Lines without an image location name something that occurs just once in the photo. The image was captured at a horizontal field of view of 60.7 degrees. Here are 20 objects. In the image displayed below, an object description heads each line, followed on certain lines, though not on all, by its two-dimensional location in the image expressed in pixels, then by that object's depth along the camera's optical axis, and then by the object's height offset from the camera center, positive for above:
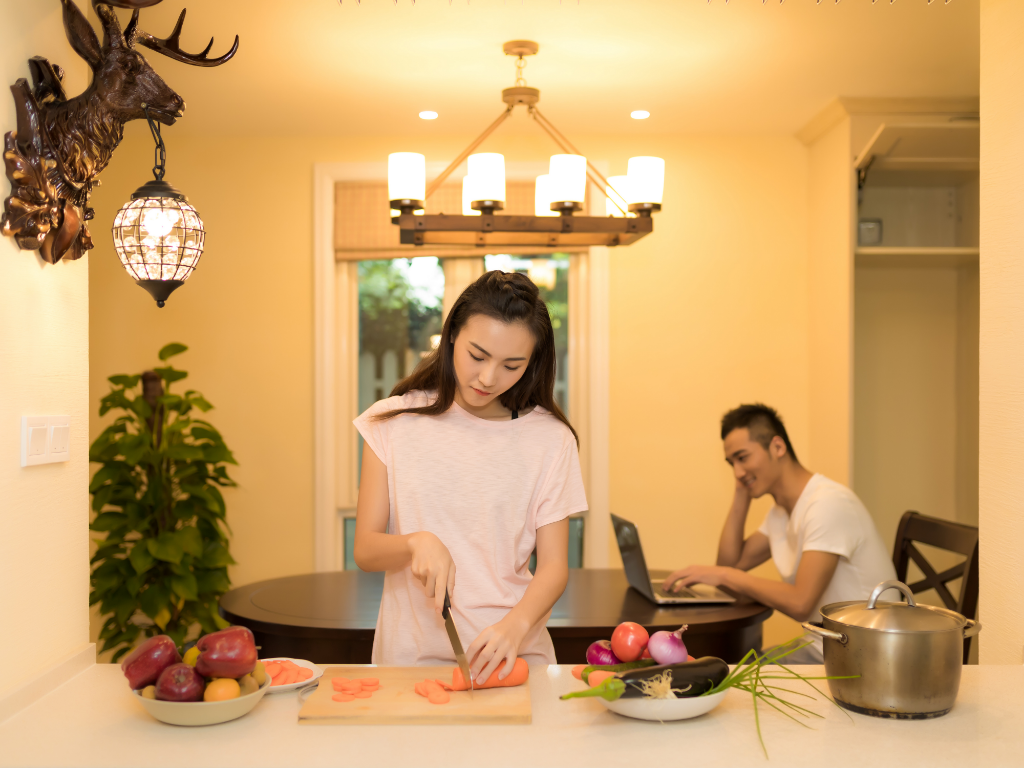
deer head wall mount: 1.43 +0.44
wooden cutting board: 1.30 -0.50
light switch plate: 1.46 -0.10
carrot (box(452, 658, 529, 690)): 1.40 -0.48
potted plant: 3.30 -0.53
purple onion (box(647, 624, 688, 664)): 1.37 -0.42
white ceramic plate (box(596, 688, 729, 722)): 1.29 -0.48
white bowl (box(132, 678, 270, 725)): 1.26 -0.48
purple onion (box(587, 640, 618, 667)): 1.42 -0.45
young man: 2.53 -0.46
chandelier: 2.57 +0.54
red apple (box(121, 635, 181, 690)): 1.28 -0.42
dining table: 2.34 -0.66
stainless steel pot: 1.32 -0.42
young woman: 1.60 -0.19
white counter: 1.18 -0.51
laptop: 2.61 -0.61
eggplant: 1.29 -0.44
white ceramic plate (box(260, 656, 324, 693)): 1.43 -0.50
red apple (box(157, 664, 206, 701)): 1.26 -0.44
